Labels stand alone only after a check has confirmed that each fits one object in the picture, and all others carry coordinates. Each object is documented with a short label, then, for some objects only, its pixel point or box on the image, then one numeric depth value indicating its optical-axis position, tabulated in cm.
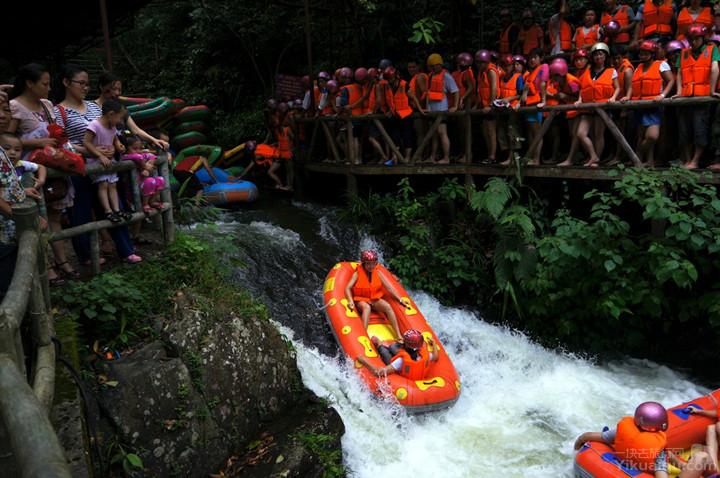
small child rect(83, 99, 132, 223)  495
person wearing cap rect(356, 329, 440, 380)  606
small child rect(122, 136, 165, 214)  540
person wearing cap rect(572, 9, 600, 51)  916
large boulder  425
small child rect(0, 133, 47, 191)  407
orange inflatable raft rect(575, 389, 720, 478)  470
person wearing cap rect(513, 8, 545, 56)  1016
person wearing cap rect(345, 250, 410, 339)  727
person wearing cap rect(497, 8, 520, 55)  1044
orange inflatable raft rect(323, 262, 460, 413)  586
